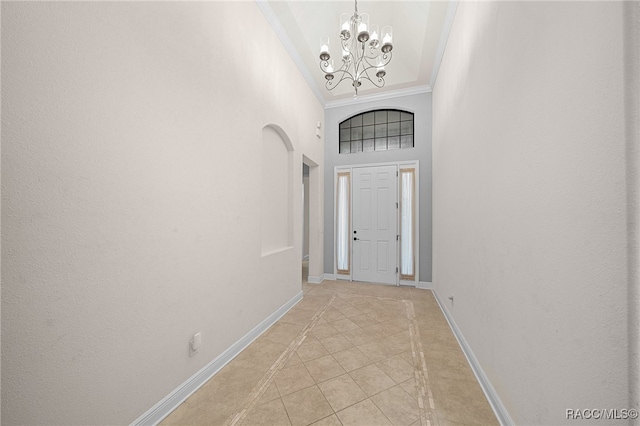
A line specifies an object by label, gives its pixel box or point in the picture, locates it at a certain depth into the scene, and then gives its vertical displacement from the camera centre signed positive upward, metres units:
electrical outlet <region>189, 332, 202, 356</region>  1.79 -0.97
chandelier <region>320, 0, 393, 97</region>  2.04 +1.65
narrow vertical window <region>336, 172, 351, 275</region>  4.93 -0.20
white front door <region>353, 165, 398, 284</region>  4.62 -0.18
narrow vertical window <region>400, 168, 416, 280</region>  4.54 -0.18
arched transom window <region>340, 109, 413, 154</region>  4.70 +1.66
